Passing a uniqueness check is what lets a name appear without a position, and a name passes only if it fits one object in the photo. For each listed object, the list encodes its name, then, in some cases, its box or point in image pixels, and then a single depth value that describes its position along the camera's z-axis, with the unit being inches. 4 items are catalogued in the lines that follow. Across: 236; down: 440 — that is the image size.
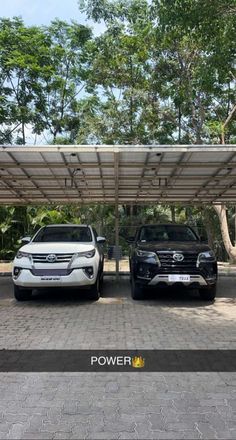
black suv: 364.8
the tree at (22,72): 859.4
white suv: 358.9
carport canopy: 350.6
